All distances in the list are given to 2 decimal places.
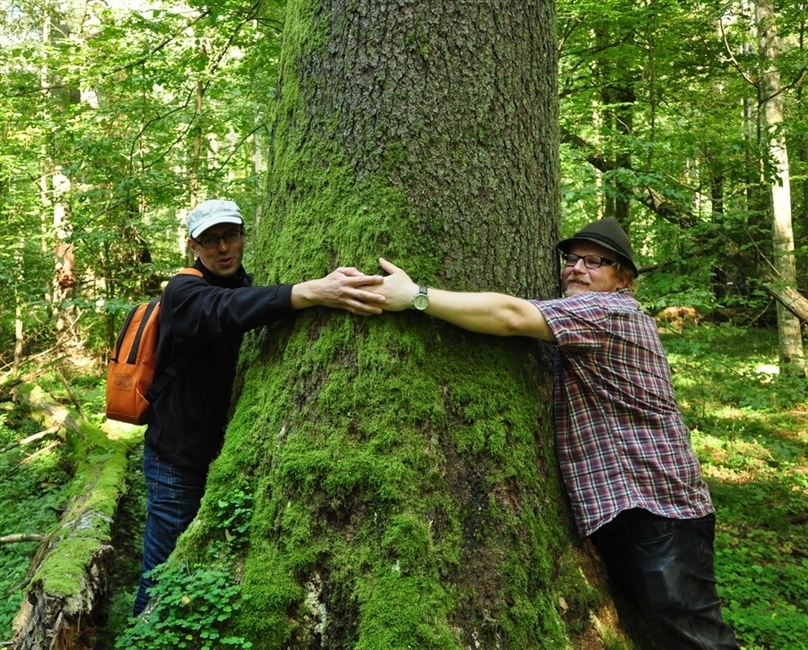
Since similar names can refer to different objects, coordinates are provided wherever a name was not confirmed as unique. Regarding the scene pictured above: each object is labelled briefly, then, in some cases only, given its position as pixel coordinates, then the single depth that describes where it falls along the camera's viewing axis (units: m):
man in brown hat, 2.59
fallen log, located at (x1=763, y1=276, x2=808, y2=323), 8.20
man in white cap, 3.06
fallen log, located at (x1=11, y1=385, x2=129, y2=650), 3.06
